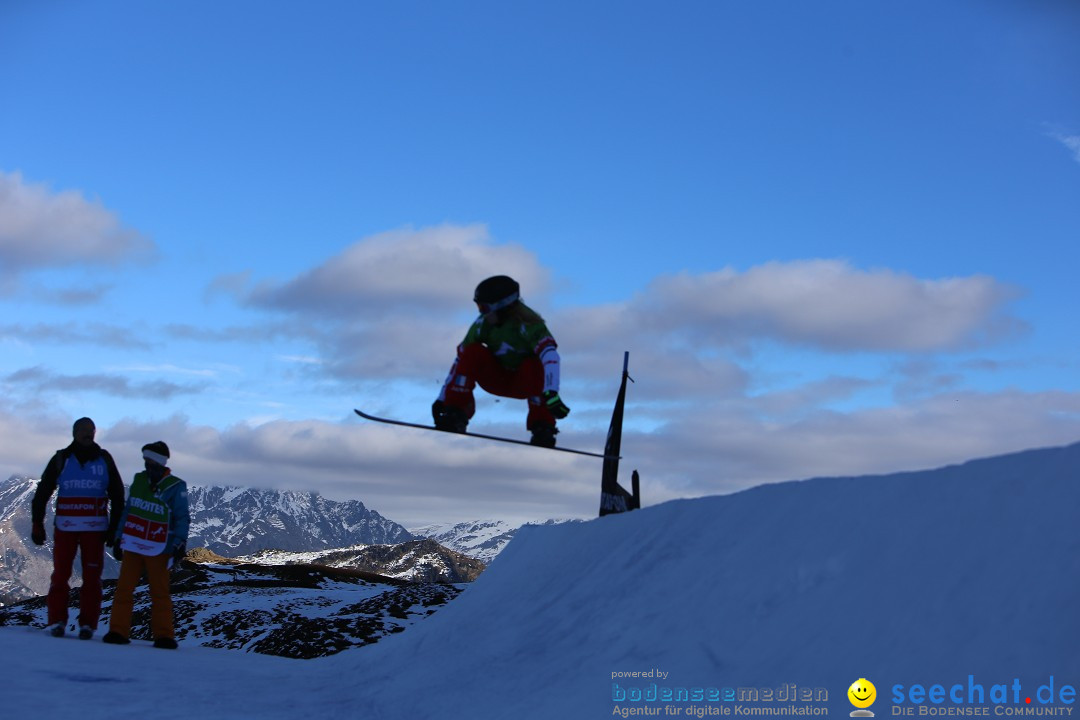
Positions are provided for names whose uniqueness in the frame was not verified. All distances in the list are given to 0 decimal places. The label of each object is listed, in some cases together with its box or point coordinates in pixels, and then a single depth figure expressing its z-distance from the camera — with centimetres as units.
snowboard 971
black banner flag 984
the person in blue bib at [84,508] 972
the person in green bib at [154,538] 955
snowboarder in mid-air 984
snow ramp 413
